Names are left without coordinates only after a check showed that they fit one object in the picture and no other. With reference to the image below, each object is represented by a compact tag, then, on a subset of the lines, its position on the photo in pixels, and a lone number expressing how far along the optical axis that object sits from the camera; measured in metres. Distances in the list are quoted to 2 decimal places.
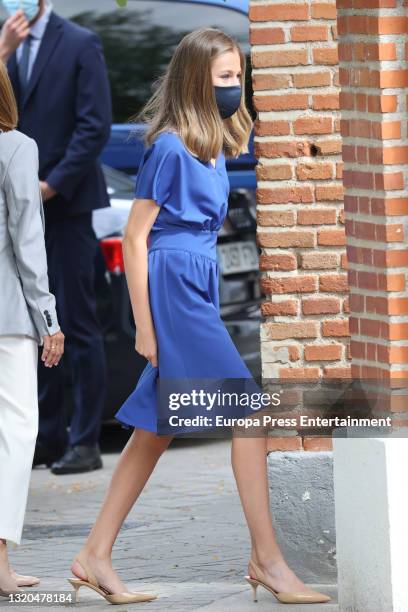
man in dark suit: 16.75
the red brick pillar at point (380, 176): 10.21
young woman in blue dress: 10.97
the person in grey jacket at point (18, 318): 11.39
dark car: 17.39
